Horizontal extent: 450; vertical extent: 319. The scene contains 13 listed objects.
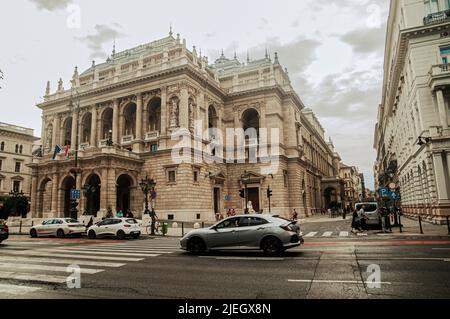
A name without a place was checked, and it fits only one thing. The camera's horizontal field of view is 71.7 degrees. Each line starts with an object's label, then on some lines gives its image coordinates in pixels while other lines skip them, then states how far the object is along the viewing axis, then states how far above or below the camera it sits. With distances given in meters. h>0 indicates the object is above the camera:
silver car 10.56 -1.05
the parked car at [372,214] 22.52 -1.01
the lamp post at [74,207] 24.95 +0.47
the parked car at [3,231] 15.79 -0.79
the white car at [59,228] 21.08 -1.01
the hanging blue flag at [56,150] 34.84 +7.02
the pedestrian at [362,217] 20.75 -1.12
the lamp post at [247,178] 39.57 +3.53
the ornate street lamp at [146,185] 25.72 +2.07
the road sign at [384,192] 20.98 +0.50
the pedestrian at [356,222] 21.09 -1.47
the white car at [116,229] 19.36 -1.11
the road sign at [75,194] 24.67 +1.47
